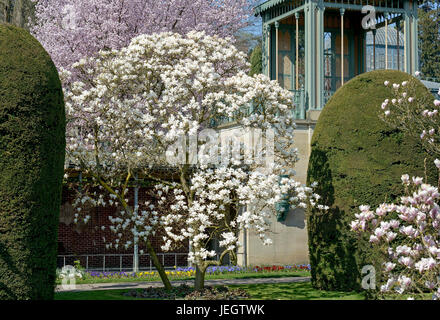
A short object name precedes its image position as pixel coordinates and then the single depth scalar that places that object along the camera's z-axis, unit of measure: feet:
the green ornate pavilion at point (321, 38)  66.33
